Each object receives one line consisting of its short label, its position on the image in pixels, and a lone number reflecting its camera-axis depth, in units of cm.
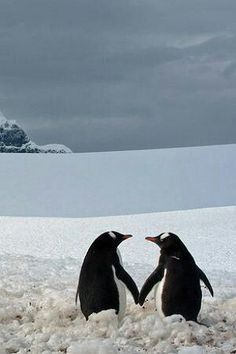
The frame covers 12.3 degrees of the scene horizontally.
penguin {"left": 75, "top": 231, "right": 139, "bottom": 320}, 762
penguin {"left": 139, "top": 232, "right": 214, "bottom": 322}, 753
